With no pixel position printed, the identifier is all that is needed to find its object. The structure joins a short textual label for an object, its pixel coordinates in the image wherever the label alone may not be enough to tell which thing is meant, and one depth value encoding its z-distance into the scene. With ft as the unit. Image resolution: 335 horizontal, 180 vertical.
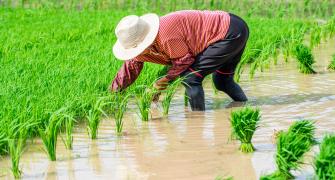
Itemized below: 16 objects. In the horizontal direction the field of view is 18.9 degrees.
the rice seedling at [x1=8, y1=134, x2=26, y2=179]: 18.30
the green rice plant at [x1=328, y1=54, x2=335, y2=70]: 32.61
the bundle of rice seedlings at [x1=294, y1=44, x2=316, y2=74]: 31.77
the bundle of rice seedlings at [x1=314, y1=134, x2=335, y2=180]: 15.83
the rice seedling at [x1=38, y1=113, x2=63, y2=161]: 19.80
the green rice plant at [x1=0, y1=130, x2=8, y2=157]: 20.01
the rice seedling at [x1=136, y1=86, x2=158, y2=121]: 24.05
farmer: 24.16
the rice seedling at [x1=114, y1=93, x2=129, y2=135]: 22.85
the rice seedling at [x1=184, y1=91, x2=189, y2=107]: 26.77
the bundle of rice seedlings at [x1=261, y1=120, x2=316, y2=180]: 17.49
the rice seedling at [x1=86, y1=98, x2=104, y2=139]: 21.82
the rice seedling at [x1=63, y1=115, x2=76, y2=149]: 20.62
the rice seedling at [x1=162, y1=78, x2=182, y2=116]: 24.53
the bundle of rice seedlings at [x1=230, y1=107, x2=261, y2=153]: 20.00
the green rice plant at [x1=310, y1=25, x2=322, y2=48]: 37.85
